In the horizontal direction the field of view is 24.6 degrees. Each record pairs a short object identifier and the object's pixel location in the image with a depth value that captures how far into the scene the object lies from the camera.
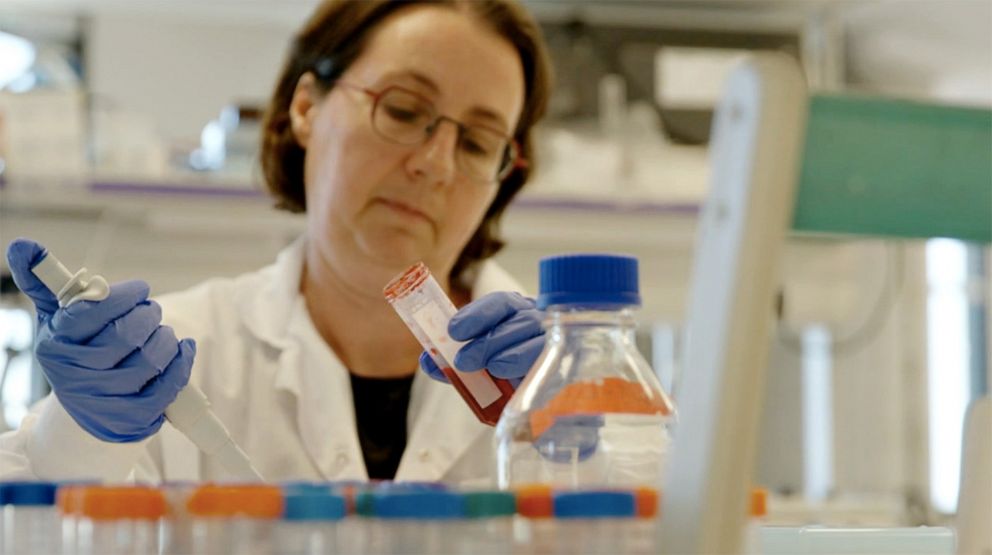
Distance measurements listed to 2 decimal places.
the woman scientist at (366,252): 1.86
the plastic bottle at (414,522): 1.01
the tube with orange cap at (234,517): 1.02
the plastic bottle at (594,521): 1.02
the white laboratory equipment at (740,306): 0.97
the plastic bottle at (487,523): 1.02
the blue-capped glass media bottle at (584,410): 1.18
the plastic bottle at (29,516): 1.10
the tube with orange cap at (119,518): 1.02
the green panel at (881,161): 0.99
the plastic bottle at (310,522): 1.02
